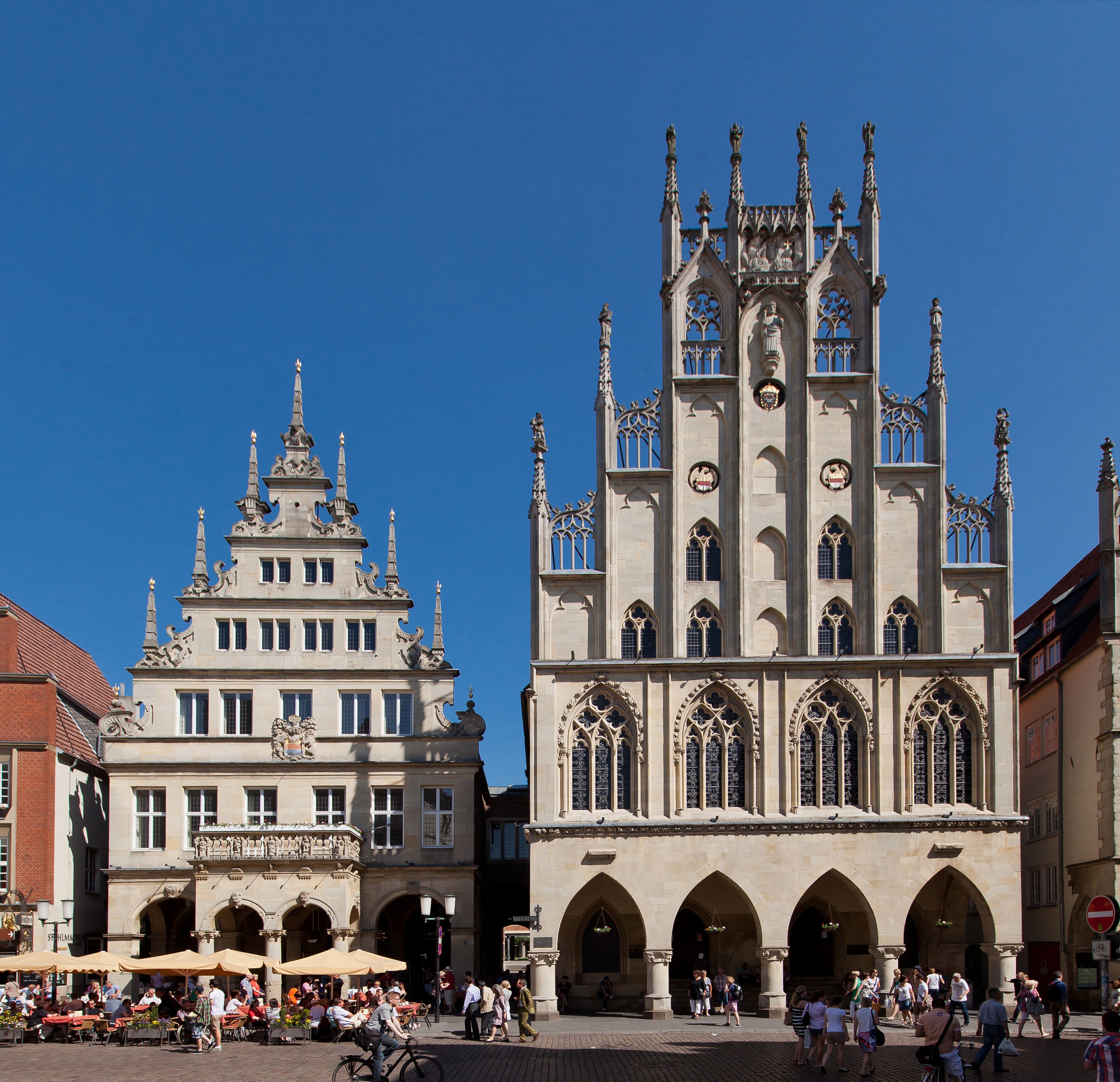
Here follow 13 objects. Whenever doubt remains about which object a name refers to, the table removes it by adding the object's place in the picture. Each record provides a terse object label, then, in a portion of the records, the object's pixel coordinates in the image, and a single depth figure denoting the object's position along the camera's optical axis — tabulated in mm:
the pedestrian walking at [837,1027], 26672
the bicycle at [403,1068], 23859
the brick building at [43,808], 47375
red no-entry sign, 20453
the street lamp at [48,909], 43219
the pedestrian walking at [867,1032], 25922
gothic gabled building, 42344
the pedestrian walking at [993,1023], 26234
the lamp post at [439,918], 38969
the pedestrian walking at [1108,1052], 16422
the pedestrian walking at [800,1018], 27797
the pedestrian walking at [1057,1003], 34250
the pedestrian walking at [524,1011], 35219
